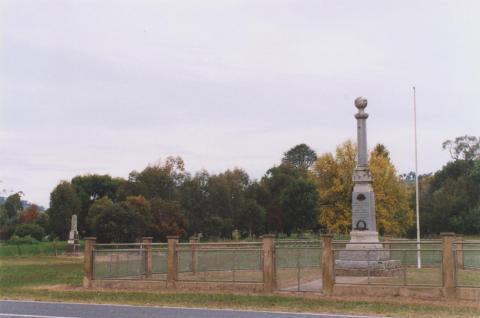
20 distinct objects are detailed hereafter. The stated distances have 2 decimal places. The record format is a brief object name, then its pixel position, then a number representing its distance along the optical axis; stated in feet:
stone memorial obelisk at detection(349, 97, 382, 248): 81.61
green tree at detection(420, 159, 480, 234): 231.50
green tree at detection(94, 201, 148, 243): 178.70
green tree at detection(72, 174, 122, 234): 260.62
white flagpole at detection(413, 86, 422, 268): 92.62
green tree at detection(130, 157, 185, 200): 222.48
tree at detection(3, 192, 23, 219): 286.66
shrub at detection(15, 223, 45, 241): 205.46
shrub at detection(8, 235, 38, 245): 186.39
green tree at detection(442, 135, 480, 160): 315.17
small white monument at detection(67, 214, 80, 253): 163.94
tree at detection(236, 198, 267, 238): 234.17
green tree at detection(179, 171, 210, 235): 225.35
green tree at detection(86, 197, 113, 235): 182.29
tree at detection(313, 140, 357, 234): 196.85
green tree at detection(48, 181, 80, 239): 224.74
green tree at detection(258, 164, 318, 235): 237.04
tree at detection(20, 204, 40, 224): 265.34
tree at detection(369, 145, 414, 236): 186.70
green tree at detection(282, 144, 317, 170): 368.48
